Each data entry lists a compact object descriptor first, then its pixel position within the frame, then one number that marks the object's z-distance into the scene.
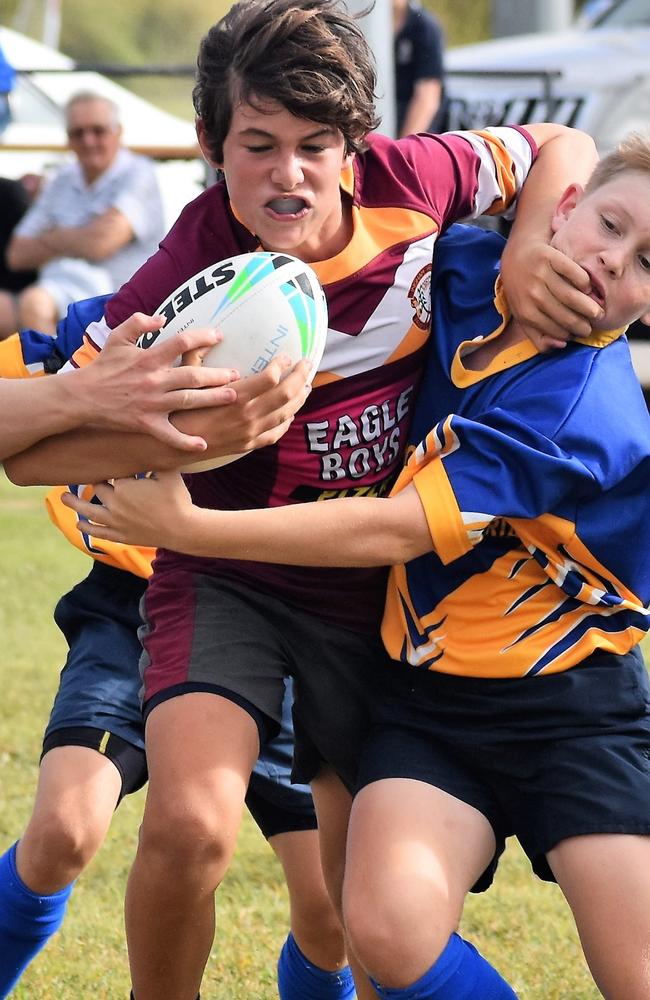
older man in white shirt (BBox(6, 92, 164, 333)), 17.84
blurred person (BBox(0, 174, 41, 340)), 18.80
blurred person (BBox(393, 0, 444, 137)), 15.37
